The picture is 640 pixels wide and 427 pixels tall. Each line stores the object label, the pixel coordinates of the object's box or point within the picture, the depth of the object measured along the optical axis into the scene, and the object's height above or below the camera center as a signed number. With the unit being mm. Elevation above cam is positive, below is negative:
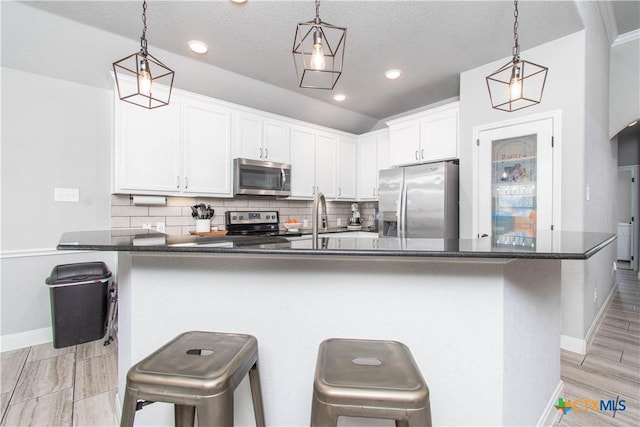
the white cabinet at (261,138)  3643 +954
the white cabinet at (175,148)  2889 +684
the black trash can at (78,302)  2600 -787
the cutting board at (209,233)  3326 -215
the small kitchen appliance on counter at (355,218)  4888 -69
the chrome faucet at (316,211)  1424 +14
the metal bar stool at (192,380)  874 -497
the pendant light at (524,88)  2770 +1215
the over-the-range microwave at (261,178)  3533 +442
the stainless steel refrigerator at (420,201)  3232 +153
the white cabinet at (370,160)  4566 +837
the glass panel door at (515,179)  2730 +346
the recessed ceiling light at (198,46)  2709 +1542
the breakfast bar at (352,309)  1213 -418
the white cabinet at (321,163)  4152 +747
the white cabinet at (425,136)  3506 +972
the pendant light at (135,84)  2867 +1274
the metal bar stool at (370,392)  804 -483
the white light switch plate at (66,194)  2857 +182
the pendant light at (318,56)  1419 +1527
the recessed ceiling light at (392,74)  3244 +1537
